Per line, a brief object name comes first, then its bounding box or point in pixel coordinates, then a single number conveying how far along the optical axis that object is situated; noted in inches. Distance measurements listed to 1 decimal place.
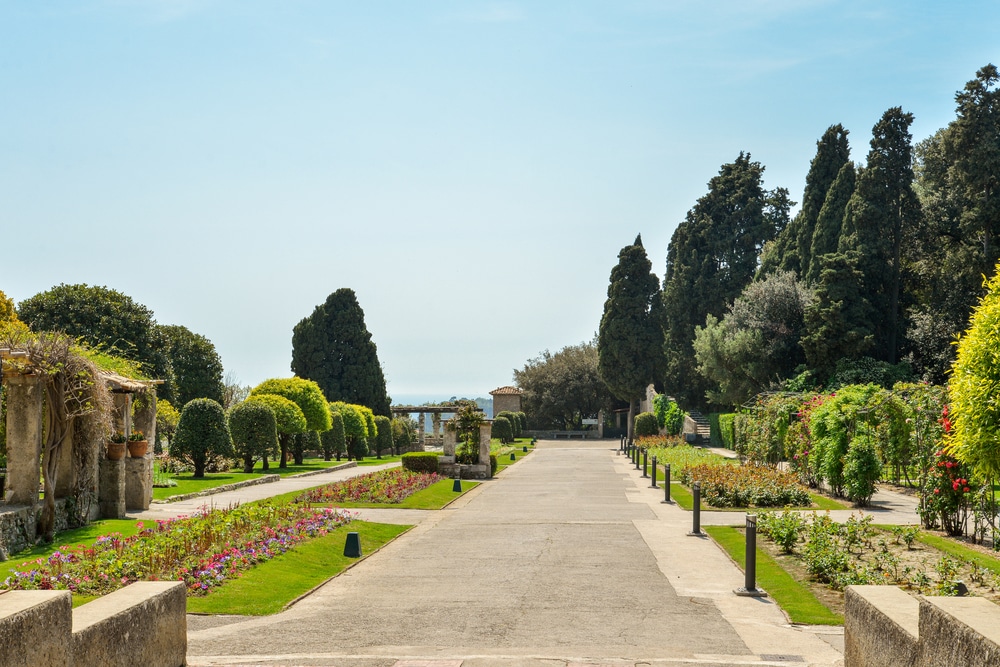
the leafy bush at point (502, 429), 2642.7
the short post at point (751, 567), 438.6
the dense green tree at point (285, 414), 1350.9
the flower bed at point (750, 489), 837.8
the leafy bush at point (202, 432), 1073.5
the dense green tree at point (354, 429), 1769.2
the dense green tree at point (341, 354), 2352.4
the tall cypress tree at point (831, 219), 1889.8
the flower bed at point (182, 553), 405.3
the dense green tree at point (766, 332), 1871.3
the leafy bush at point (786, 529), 564.1
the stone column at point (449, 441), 1274.6
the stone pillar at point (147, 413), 785.6
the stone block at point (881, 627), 225.5
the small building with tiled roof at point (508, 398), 3144.7
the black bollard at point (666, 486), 909.3
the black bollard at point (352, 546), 557.6
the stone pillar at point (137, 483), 742.5
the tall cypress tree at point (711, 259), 2485.2
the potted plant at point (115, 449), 688.4
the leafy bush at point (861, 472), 821.2
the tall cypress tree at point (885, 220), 1681.8
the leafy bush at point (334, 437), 1675.4
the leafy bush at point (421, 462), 1205.7
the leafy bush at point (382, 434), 2059.5
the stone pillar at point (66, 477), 636.7
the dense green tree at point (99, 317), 1528.1
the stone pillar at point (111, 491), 685.9
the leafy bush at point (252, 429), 1224.8
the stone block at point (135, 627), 219.8
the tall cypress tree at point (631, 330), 2637.8
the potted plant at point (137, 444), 733.3
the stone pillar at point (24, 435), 552.4
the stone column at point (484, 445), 1294.3
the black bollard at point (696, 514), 637.9
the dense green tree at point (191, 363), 1950.1
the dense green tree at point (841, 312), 1697.8
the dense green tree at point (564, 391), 3144.7
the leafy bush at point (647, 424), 2331.4
